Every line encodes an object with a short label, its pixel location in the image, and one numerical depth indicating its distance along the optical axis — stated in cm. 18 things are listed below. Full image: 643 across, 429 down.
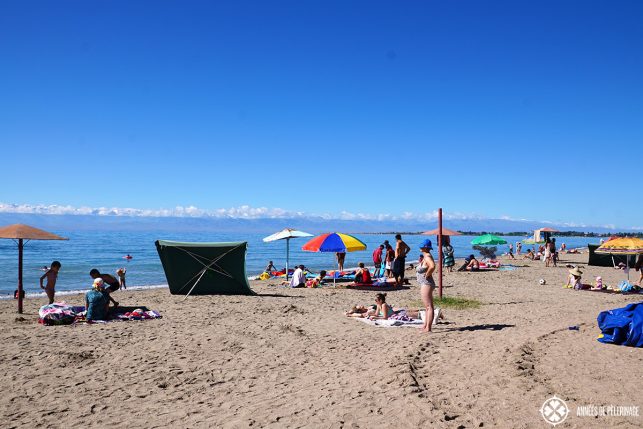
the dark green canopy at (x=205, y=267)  1354
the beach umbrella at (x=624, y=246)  1397
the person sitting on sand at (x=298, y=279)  1631
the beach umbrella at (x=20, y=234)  962
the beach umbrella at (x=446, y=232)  1723
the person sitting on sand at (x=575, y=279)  1528
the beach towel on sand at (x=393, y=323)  905
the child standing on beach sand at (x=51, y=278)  1076
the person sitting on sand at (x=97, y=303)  938
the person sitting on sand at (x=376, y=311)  962
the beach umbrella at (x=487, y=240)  2584
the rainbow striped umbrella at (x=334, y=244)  1524
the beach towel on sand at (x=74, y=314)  900
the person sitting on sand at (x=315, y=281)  1634
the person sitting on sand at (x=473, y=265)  2280
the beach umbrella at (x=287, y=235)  1681
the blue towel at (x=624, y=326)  701
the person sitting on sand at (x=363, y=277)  1593
